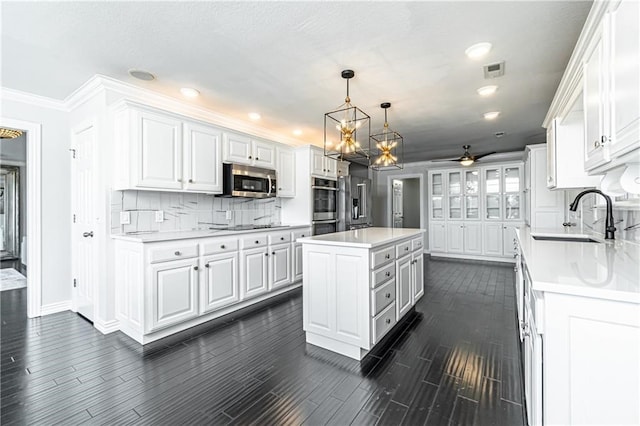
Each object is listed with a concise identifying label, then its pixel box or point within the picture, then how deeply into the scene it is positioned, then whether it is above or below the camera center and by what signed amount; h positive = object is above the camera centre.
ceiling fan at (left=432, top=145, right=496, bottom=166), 5.64 +1.00
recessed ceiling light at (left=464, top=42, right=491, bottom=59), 2.32 +1.30
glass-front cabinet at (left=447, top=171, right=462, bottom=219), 7.16 +0.41
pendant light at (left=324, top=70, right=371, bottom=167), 2.78 +1.32
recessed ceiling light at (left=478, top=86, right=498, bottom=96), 3.13 +1.31
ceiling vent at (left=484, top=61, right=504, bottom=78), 2.64 +1.30
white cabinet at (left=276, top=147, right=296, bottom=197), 4.55 +0.65
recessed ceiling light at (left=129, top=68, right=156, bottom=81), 2.74 +1.32
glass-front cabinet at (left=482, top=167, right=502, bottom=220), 6.70 +0.42
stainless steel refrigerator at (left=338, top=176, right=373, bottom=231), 5.36 +0.19
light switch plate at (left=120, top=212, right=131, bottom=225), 3.05 -0.04
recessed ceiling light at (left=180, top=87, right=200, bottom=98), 3.18 +1.33
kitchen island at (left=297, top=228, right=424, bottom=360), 2.34 -0.66
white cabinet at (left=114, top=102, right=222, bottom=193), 2.86 +0.65
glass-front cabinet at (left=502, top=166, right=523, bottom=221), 6.50 +0.43
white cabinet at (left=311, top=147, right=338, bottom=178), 4.81 +0.81
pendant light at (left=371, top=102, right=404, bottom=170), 3.47 +0.67
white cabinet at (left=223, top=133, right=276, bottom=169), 3.75 +0.84
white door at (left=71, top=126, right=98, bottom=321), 3.08 -0.09
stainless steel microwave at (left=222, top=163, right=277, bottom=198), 3.68 +0.42
